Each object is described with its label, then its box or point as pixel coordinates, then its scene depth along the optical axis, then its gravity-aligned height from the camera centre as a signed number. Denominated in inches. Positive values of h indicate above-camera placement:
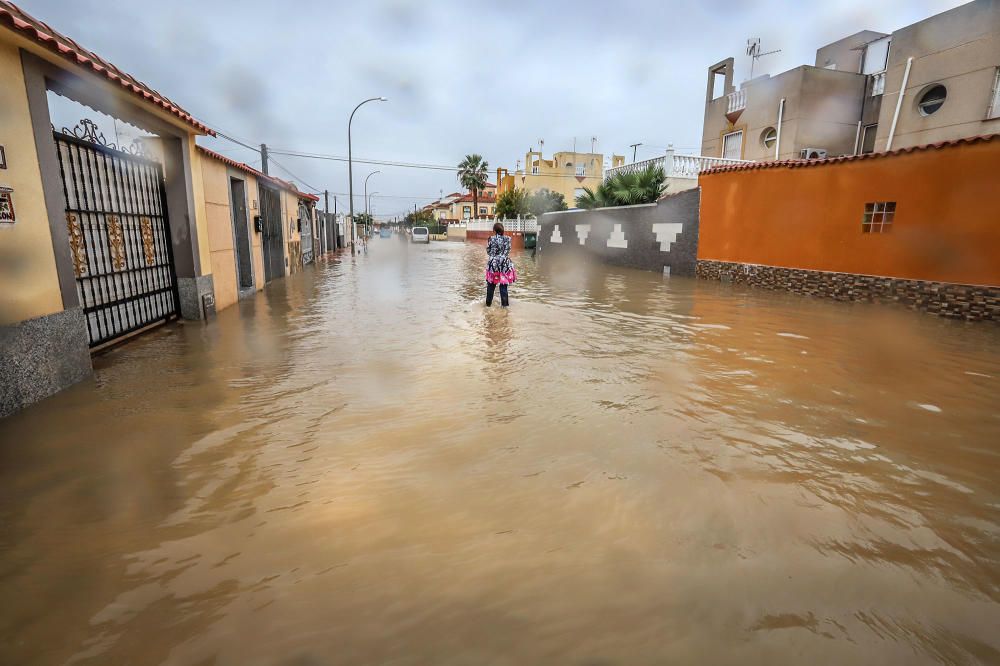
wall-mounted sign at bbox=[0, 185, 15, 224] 165.0 +11.8
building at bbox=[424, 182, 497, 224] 2960.1 +232.9
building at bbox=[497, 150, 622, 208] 2065.7 +310.9
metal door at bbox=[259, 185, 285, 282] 566.9 +9.4
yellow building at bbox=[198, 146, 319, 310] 379.6 +14.2
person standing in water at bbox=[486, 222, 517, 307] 382.9 -14.9
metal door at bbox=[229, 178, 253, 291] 455.8 +7.0
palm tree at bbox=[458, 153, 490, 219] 2333.9 +353.1
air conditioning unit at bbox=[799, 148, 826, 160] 733.9 +144.6
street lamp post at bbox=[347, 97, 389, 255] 1126.3 +156.0
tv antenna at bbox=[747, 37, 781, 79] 869.2 +358.9
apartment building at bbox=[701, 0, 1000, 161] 543.5 +214.0
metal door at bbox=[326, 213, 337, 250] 1266.0 +29.2
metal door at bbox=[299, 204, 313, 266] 828.0 +16.6
